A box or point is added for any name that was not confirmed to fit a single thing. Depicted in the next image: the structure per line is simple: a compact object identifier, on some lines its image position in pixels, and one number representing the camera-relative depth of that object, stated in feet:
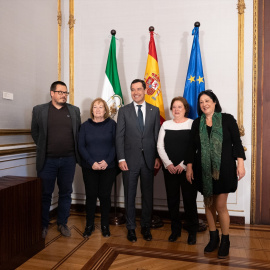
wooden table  6.59
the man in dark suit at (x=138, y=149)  8.50
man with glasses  8.66
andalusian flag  10.69
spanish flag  10.26
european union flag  9.95
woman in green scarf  7.28
